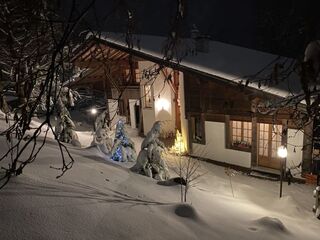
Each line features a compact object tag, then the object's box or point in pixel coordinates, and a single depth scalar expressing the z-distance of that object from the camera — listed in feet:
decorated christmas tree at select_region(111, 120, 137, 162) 36.79
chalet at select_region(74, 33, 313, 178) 35.89
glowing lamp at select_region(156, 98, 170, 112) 50.44
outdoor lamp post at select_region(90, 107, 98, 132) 79.17
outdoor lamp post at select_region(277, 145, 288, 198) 29.92
